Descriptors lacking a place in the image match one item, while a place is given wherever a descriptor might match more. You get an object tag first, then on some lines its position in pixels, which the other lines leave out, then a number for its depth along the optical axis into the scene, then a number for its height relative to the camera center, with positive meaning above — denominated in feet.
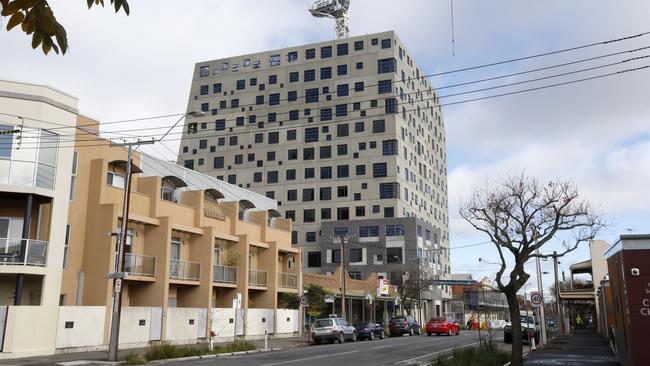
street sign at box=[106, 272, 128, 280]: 76.43 +4.61
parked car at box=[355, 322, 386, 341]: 148.46 -4.74
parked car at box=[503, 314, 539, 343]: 116.83 -3.85
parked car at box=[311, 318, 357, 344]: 125.90 -3.93
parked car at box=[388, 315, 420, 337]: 173.99 -4.14
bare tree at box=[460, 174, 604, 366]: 66.54 +10.22
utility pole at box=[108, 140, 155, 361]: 74.28 +4.66
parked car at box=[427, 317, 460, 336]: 166.61 -4.00
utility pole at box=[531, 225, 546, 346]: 111.14 -0.46
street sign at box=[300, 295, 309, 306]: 119.96 +2.19
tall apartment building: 262.26 +77.65
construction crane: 302.04 +151.03
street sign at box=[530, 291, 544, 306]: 99.57 +2.22
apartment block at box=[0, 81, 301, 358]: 82.74 +11.42
